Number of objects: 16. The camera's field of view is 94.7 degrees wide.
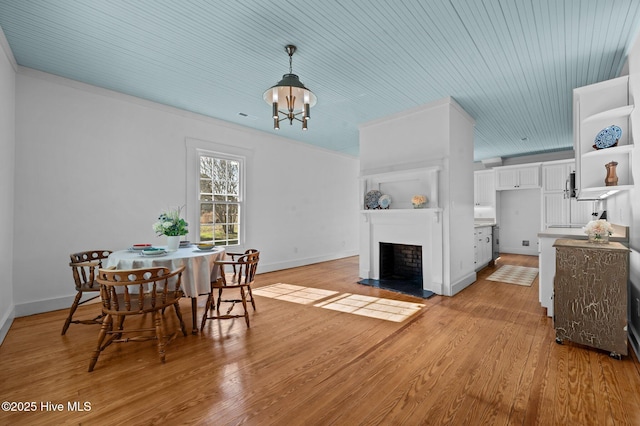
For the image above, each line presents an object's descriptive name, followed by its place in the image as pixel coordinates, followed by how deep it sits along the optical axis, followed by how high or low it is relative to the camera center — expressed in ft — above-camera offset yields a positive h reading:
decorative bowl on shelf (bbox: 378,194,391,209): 16.61 +0.78
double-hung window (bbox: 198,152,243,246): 17.34 +1.00
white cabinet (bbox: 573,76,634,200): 9.68 +2.82
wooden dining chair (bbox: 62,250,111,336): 9.77 -2.37
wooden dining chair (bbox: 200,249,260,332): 10.28 -2.45
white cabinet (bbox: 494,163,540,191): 25.17 +3.34
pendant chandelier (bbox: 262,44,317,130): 9.90 +4.29
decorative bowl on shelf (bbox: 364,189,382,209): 17.16 +0.94
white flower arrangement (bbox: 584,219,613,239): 9.00 -0.46
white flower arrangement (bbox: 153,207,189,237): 10.53 -0.36
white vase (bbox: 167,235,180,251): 10.82 -0.97
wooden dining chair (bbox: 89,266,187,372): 7.72 -2.45
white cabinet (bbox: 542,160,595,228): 22.88 +0.97
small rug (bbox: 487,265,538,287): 17.08 -3.84
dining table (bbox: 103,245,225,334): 9.20 -1.54
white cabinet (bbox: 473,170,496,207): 27.76 +2.54
